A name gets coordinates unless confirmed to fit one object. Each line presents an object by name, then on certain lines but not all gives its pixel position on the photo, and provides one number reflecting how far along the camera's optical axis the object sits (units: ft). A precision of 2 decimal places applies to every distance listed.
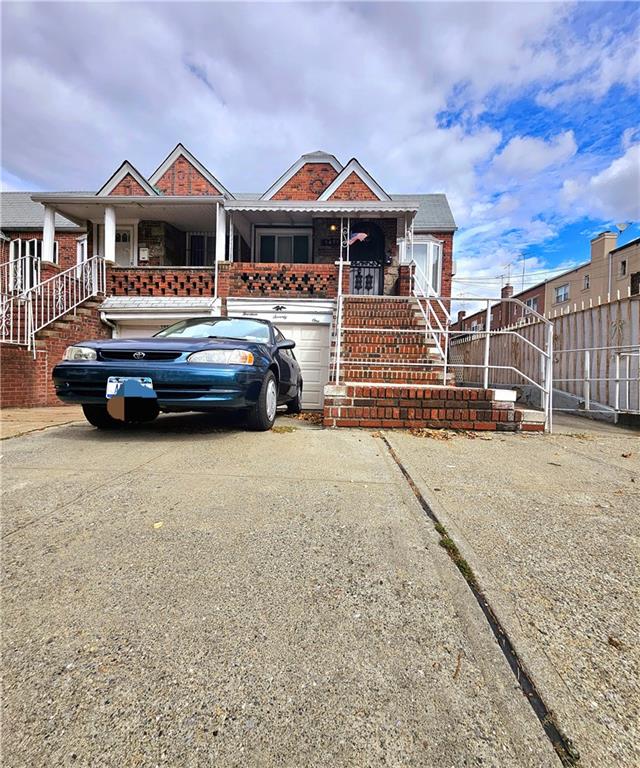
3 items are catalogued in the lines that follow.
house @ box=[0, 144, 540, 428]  23.88
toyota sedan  12.66
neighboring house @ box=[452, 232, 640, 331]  87.66
